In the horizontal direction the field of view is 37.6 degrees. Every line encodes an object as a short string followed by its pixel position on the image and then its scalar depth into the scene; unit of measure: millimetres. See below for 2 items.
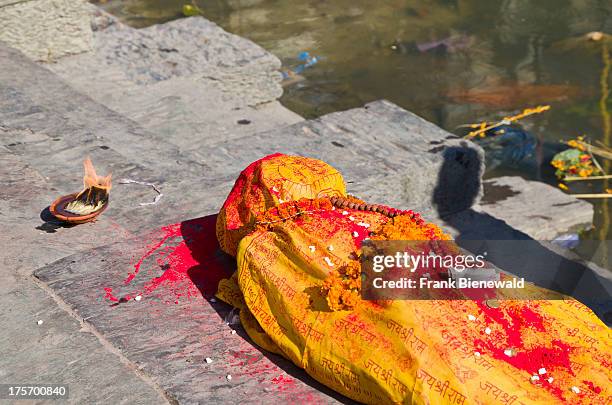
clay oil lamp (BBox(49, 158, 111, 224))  4594
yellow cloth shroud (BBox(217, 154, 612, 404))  3076
